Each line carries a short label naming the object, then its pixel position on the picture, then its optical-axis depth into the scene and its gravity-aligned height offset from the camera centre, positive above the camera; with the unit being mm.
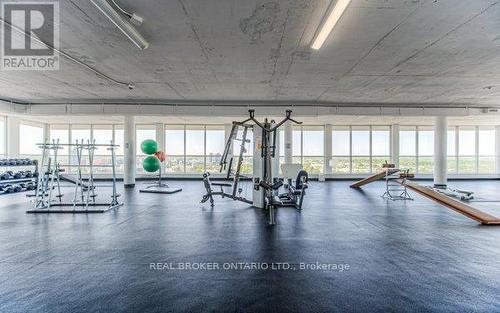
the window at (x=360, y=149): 13875 +378
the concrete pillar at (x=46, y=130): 13252 +1259
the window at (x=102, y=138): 13703 +909
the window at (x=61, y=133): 13555 +1146
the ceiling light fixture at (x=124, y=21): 3092 +1736
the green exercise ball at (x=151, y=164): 9750 -299
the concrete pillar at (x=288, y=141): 11922 +683
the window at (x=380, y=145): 13836 +586
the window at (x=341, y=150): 13914 +325
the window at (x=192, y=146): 13758 +502
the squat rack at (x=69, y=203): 5746 -1128
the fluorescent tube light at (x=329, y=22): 3103 +1757
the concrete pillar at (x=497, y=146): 13742 +547
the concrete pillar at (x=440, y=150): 10391 +256
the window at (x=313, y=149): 13812 +370
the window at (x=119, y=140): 13748 +810
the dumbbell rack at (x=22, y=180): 8359 -806
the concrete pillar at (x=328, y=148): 13609 +417
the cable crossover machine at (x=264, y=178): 5687 -516
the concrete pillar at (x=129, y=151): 10633 +189
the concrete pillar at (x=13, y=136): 10445 +753
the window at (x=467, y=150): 13867 +339
